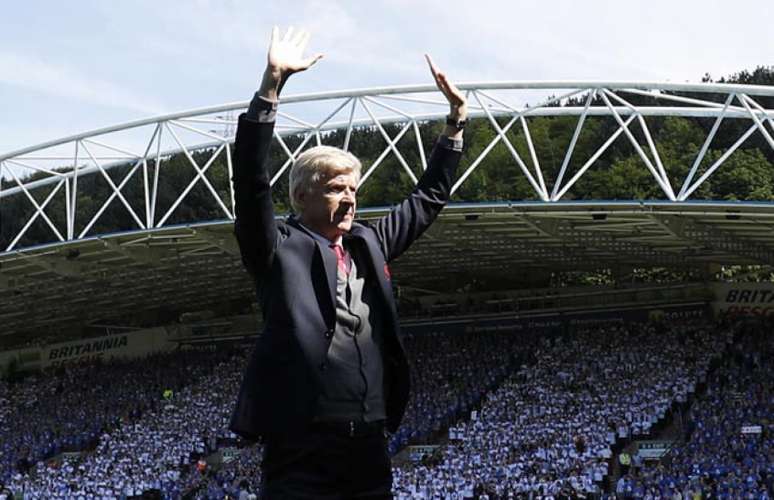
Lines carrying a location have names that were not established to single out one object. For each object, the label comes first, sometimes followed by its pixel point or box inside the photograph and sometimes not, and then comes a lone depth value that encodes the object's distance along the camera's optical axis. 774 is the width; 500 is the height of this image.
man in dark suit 3.38
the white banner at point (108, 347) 44.00
